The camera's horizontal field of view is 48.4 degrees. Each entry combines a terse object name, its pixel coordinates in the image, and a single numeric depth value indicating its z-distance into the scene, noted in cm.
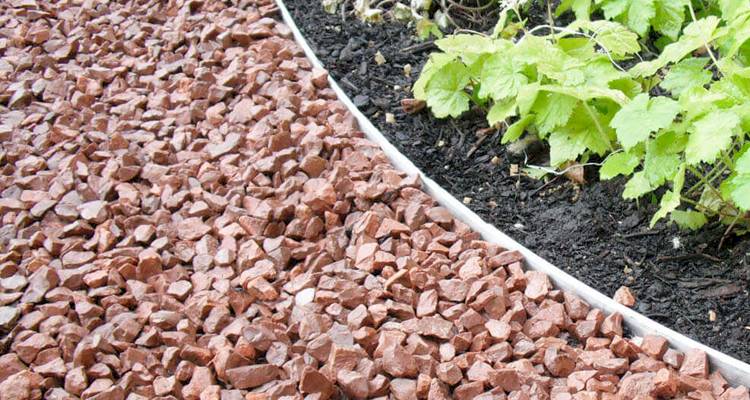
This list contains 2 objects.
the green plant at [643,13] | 268
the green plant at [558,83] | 241
